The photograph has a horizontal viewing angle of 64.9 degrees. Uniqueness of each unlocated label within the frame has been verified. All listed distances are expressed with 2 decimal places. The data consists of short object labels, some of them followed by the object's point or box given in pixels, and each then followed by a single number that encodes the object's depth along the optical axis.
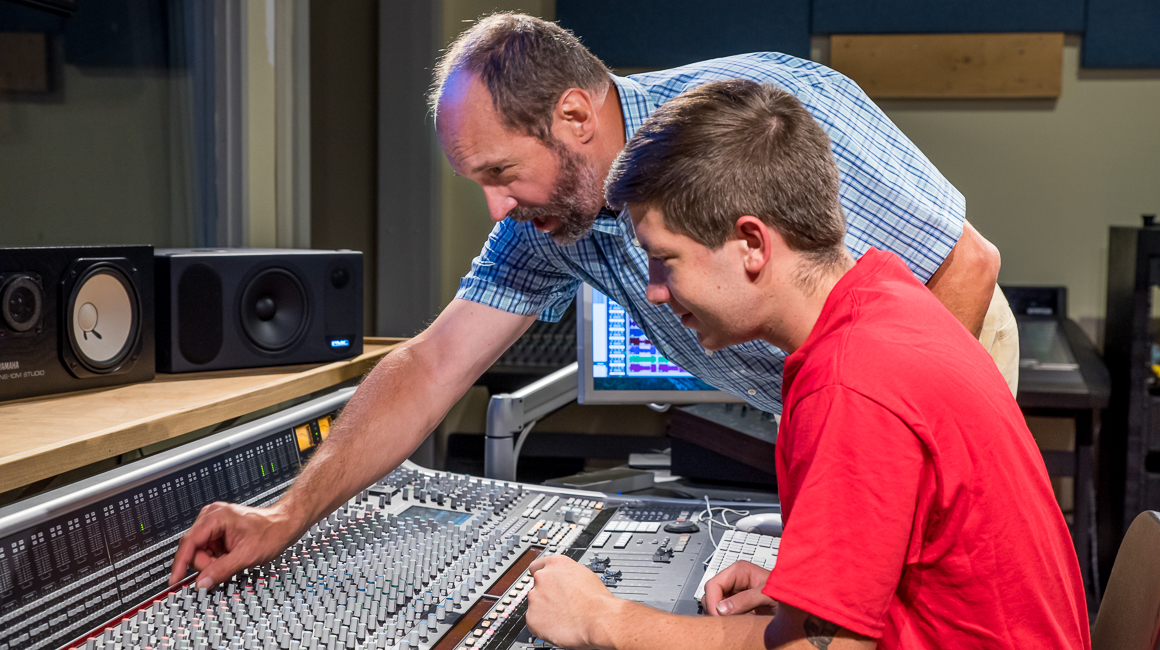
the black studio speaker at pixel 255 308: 1.55
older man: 1.23
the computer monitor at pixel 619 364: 2.08
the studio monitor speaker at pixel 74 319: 1.23
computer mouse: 1.49
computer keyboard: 1.31
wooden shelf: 1.03
